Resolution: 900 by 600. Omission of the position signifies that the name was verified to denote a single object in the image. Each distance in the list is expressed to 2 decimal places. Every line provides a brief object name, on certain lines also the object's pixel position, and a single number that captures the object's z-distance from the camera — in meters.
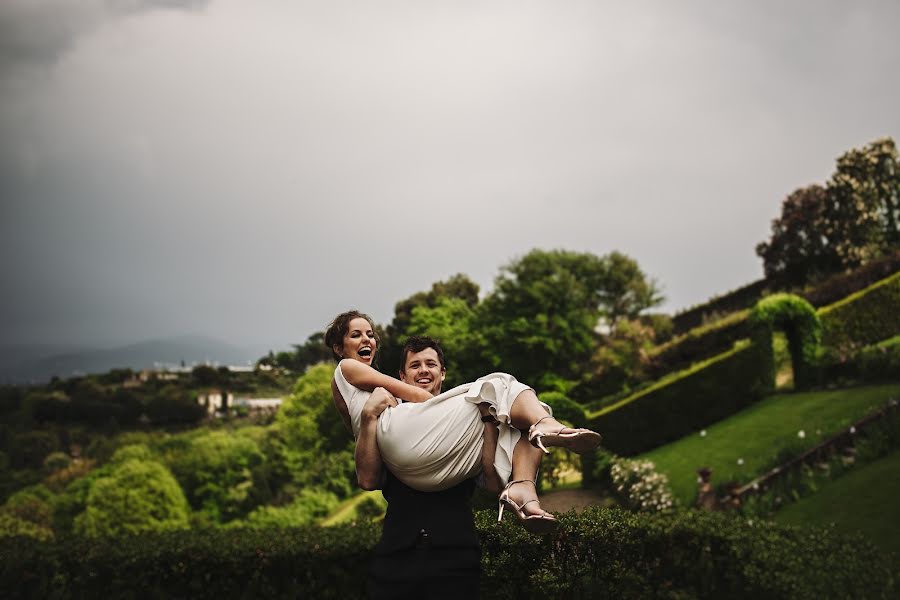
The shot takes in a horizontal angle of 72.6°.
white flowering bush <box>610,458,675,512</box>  10.87
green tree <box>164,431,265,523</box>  32.75
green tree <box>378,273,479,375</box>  39.92
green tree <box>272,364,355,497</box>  31.13
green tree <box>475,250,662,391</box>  27.22
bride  2.40
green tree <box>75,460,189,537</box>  23.25
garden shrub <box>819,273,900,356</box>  18.30
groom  2.60
